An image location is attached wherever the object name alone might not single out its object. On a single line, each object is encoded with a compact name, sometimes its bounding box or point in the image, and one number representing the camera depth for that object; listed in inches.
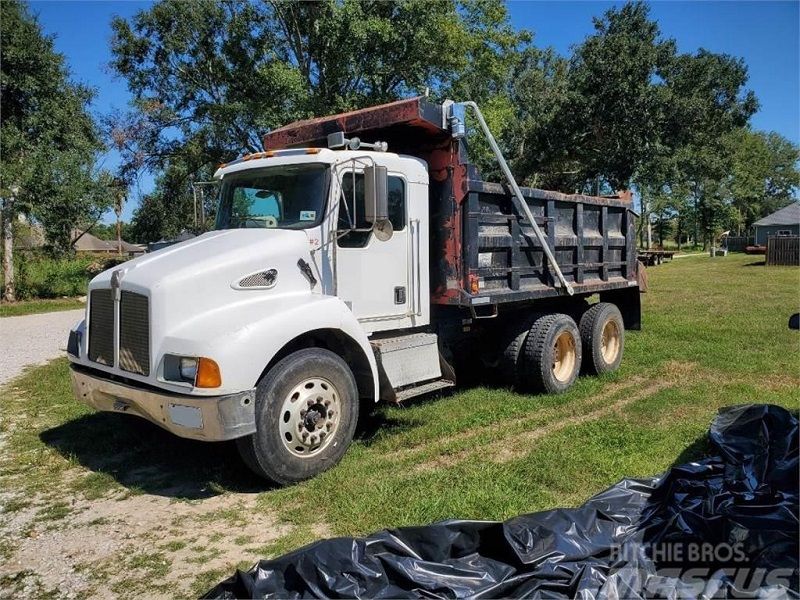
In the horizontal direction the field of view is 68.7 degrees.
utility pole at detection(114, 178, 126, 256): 792.9
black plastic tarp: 104.3
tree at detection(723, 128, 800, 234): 2415.1
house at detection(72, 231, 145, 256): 3035.4
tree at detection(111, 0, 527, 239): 669.3
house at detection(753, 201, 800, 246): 1875.2
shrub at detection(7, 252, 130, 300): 788.0
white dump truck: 163.3
